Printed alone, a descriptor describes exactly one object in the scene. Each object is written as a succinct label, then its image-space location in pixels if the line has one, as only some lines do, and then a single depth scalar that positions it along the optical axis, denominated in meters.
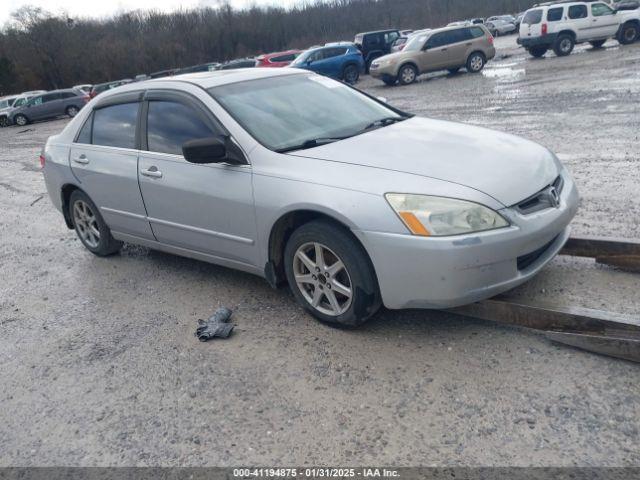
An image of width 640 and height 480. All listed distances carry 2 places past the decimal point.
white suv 22.11
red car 26.70
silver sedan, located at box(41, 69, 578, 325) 3.25
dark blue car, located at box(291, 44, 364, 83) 23.64
